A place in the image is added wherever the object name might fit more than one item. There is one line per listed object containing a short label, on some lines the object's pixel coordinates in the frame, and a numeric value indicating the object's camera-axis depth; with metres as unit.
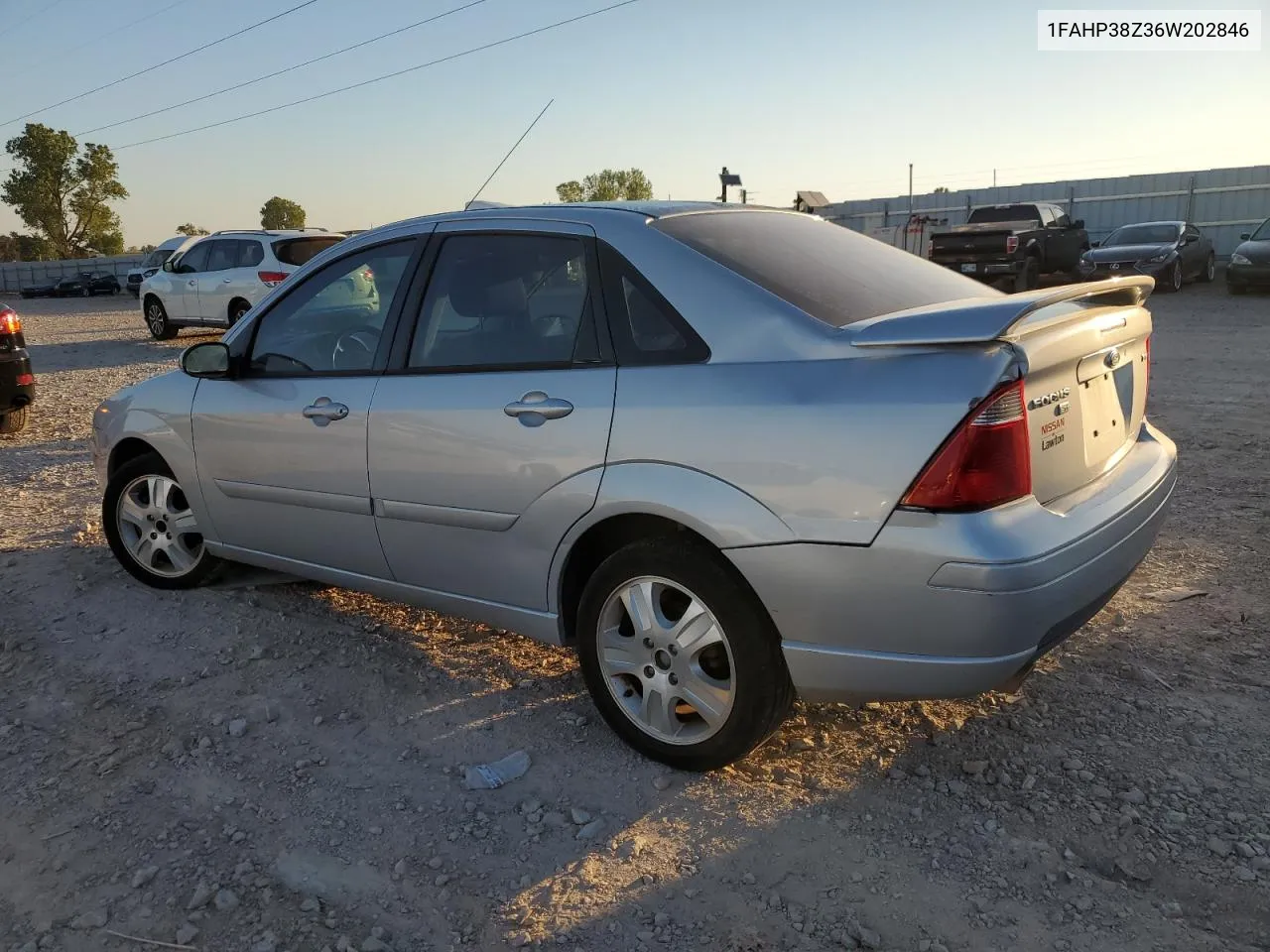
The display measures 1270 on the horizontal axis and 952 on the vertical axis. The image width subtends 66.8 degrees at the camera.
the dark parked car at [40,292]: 49.50
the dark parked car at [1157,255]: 18.89
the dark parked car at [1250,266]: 17.91
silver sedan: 2.38
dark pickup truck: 18.17
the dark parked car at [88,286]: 46.88
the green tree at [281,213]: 90.19
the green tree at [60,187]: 76.50
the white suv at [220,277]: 15.02
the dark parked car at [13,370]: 8.30
